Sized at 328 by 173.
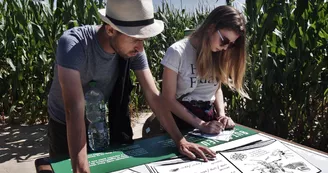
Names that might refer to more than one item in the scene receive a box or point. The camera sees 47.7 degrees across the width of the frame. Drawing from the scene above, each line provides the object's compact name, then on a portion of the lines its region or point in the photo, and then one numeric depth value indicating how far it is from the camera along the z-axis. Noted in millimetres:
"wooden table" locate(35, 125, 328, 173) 1510
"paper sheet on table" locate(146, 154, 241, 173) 1497
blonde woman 1979
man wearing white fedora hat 1369
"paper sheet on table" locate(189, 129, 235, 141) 1840
